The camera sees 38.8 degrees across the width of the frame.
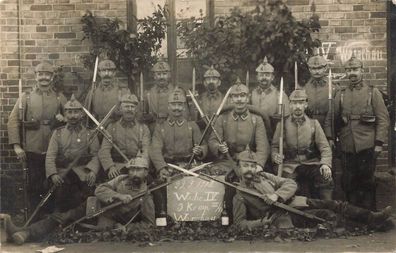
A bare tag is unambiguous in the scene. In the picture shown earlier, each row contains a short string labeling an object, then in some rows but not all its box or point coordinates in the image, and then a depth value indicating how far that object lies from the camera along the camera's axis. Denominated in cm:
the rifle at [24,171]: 671
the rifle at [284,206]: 634
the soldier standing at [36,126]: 672
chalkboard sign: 656
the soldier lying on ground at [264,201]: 638
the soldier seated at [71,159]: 660
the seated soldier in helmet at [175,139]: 659
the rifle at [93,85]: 666
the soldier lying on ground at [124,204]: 641
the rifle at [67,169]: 660
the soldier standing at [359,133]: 664
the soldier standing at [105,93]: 668
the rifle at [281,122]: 651
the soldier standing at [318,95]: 673
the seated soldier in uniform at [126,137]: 660
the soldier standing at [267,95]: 666
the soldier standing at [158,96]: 667
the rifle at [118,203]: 638
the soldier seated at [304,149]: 657
